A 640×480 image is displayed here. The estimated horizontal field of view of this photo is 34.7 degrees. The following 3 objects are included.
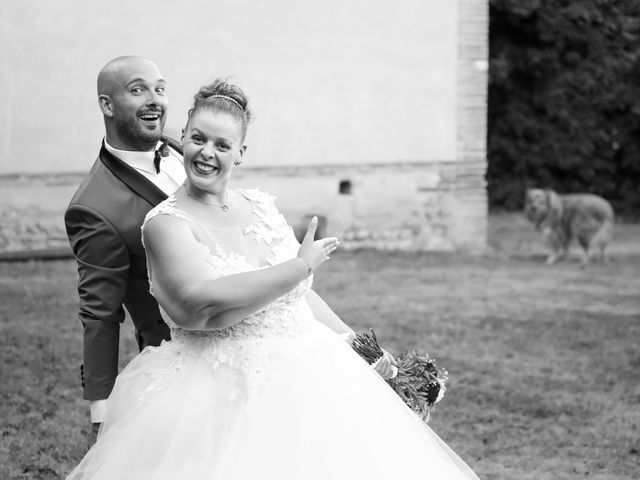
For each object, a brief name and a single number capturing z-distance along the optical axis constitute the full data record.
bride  2.77
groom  3.18
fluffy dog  13.07
